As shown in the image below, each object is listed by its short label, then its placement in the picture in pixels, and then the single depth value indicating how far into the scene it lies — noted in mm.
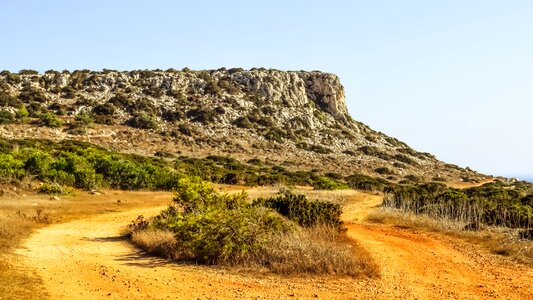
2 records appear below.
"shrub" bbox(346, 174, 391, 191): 48453
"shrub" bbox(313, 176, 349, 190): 44781
